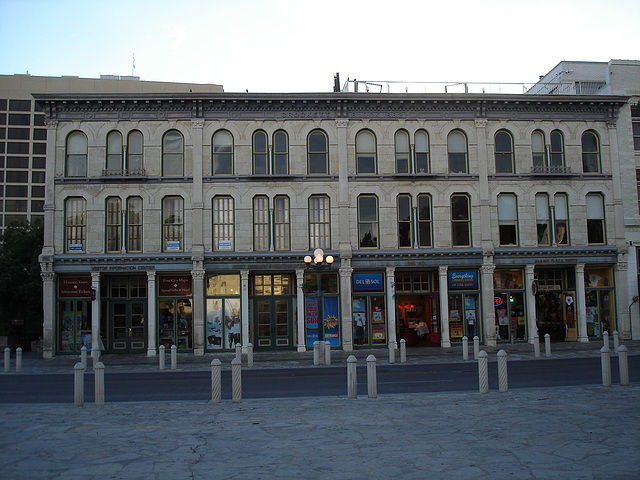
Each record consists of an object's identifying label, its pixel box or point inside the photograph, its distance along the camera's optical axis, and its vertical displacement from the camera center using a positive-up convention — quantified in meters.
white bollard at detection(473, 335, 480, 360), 24.96 -1.95
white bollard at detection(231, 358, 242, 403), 14.10 -1.88
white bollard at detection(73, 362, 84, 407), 13.85 -1.98
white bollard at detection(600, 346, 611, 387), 15.41 -1.89
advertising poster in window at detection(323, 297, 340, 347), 30.11 -1.07
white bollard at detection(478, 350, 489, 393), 14.80 -1.89
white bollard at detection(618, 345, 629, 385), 15.59 -1.87
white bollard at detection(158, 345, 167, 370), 23.51 -2.04
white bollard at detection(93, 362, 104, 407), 14.05 -1.83
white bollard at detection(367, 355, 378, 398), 14.31 -1.95
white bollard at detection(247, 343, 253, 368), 24.05 -2.12
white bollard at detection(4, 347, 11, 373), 23.65 -2.10
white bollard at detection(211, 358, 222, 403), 14.12 -1.92
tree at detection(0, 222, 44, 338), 34.56 +1.65
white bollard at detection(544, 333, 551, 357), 24.95 -2.13
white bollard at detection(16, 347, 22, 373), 23.34 -2.02
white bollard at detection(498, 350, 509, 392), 14.88 -1.94
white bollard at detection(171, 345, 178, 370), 23.61 -2.13
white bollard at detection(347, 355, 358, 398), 14.34 -1.93
